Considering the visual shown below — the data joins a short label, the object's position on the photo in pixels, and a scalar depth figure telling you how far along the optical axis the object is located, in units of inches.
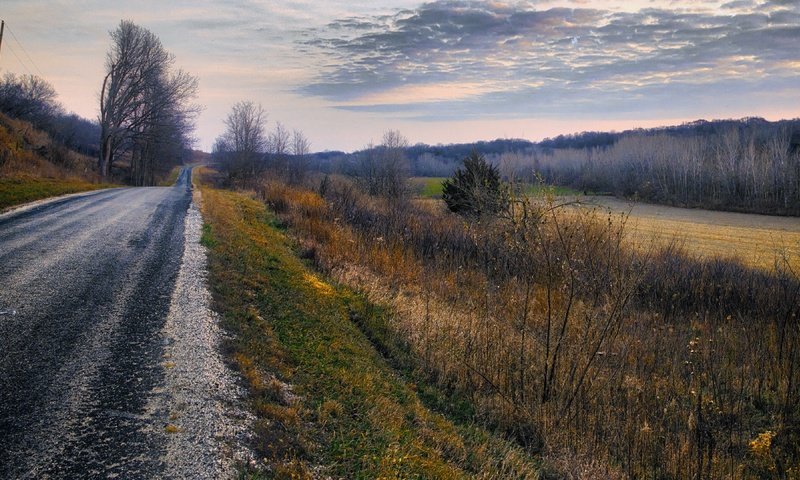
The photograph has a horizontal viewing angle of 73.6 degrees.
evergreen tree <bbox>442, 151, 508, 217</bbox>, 953.5
